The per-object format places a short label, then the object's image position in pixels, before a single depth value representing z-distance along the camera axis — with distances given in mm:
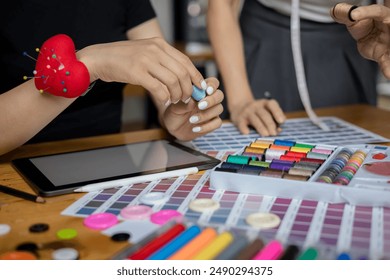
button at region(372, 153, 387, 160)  675
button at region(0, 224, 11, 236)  506
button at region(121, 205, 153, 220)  529
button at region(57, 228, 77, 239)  493
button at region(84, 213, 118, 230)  514
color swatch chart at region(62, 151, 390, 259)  467
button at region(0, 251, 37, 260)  445
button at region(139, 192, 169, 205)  567
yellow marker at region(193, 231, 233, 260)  443
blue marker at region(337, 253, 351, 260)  436
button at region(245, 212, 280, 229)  498
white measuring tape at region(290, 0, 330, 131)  990
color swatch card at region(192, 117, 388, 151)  816
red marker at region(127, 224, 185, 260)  449
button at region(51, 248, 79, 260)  449
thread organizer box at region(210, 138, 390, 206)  557
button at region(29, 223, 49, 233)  509
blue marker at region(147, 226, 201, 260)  445
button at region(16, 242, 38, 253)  464
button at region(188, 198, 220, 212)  543
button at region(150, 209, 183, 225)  516
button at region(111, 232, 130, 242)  482
